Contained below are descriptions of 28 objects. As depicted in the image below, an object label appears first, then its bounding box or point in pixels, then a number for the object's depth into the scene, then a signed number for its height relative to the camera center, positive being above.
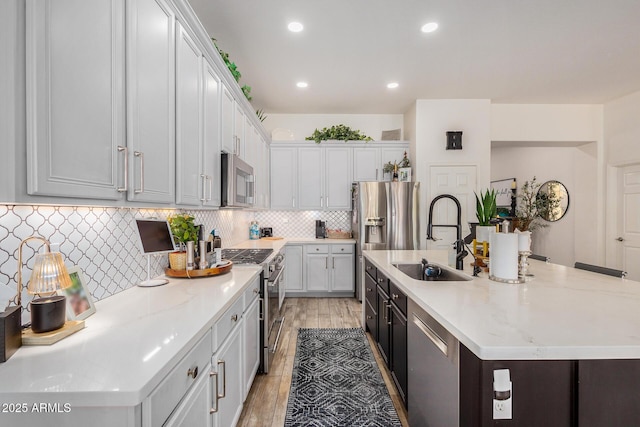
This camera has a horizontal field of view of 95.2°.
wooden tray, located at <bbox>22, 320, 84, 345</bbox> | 0.93 -0.41
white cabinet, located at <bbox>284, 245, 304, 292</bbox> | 4.55 -0.95
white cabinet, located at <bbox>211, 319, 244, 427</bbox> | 1.34 -0.88
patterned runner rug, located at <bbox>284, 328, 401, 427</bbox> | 1.88 -1.34
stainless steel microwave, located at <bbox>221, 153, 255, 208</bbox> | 2.42 +0.26
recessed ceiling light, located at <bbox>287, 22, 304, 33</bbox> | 2.63 +1.68
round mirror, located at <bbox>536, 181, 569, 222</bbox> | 5.31 +0.15
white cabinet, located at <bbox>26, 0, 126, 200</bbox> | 0.82 +0.36
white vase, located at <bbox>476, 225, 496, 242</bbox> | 2.07 -0.16
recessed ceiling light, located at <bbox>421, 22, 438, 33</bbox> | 2.64 +1.68
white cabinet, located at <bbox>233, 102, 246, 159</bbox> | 2.84 +0.83
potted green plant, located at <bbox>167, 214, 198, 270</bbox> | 1.95 -0.17
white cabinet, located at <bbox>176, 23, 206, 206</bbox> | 1.68 +0.55
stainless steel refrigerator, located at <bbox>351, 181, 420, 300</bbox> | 4.24 -0.07
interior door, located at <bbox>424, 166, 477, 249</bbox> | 4.46 +0.26
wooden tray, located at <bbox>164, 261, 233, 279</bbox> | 1.89 -0.41
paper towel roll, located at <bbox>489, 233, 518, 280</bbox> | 1.66 -0.27
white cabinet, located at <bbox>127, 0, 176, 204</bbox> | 1.24 +0.52
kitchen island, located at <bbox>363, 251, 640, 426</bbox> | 0.97 -0.51
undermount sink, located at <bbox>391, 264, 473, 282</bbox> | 2.05 -0.49
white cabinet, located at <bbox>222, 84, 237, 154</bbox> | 2.49 +0.78
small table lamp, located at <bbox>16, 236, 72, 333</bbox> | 0.94 -0.25
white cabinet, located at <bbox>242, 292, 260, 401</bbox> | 1.87 -0.93
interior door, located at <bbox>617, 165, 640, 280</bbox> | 4.22 -0.14
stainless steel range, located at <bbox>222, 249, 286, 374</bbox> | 2.36 -0.75
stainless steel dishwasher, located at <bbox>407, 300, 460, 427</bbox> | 1.17 -0.75
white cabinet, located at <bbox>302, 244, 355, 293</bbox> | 4.55 -0.90
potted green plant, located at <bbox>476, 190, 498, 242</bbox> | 2.09 -0.04
